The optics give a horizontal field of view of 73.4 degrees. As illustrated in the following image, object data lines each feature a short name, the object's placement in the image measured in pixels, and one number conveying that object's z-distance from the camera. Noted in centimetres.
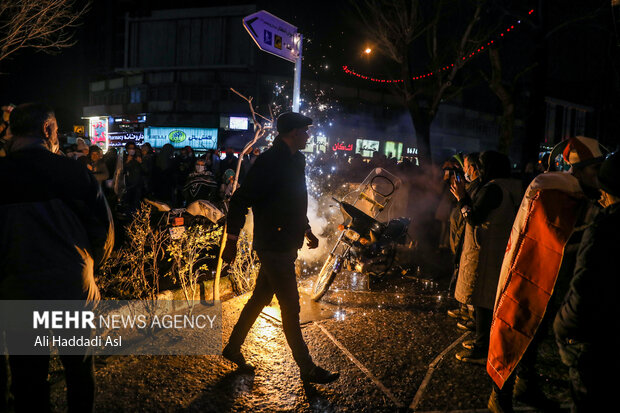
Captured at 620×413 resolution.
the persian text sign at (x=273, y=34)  573
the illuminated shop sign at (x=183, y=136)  2539
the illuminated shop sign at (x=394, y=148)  3107
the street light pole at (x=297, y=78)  658
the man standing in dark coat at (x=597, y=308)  195
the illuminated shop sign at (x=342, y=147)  2755
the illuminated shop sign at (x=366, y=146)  2925
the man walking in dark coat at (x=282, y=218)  337
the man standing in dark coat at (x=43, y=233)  225
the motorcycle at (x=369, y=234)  562
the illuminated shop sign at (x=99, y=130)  3000
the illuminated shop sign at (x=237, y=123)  2514
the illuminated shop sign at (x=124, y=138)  2745
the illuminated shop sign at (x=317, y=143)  2486
